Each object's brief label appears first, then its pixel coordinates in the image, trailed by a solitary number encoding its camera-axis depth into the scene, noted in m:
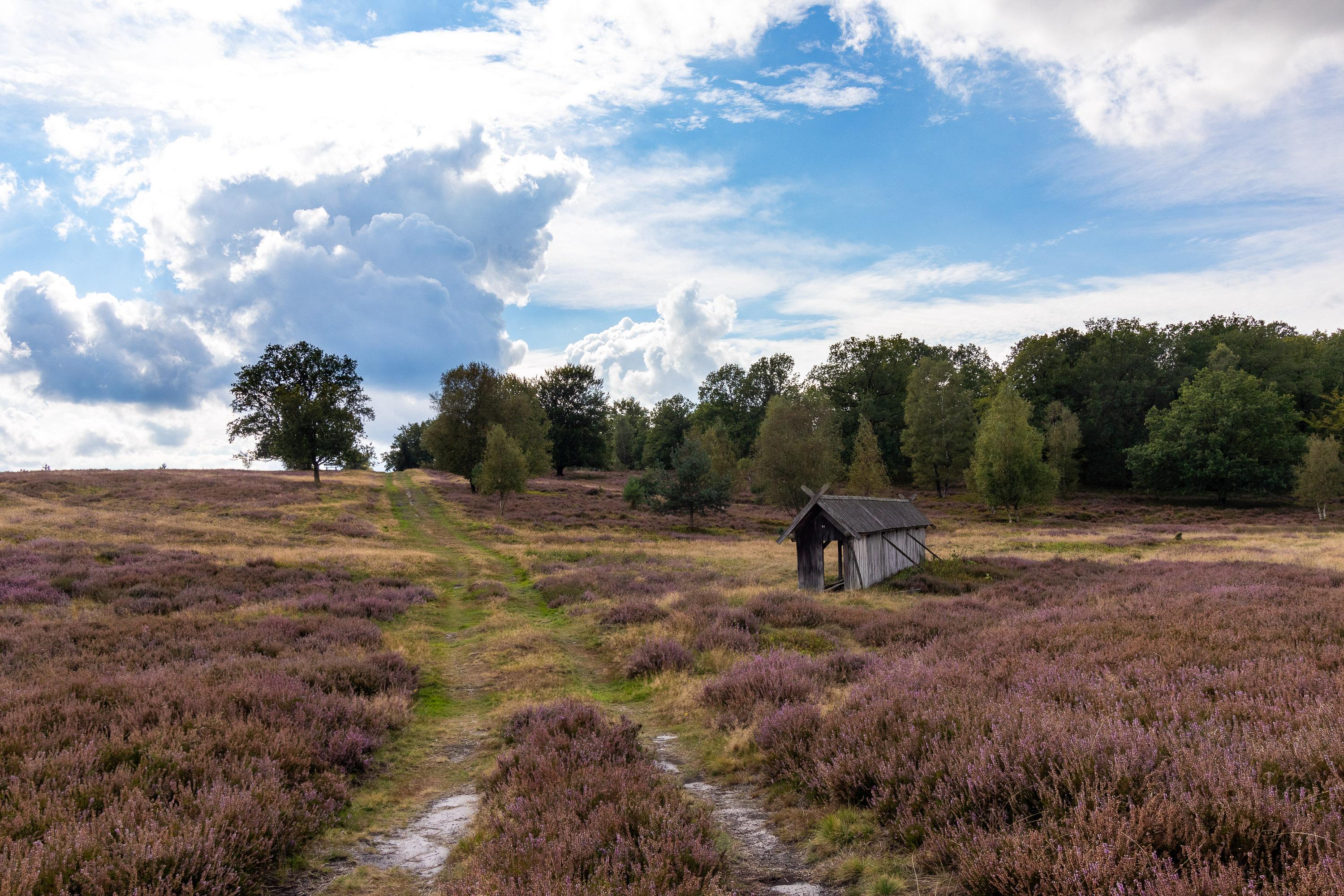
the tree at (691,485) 44.34
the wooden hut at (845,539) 21.19
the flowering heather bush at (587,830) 4.49
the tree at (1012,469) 46.94
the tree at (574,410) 79.31
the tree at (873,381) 74.12
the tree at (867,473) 50.91
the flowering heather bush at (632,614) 15.34
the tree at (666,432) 81.69
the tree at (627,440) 105.44
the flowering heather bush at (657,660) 11.73
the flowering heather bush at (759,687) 8.86
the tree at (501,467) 46.03
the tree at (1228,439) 53.62
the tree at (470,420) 56.84
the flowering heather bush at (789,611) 14.90
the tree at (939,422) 62.03
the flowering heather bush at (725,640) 12.59
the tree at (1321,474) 46.03
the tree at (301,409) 54.44
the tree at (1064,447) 59.09
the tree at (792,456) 47.97
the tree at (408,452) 118.12
